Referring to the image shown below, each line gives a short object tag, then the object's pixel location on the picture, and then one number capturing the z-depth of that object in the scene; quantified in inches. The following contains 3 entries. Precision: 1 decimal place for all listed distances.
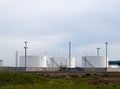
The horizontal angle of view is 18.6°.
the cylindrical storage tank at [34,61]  4192.9
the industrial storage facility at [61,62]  4453.7
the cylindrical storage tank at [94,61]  4269.2
